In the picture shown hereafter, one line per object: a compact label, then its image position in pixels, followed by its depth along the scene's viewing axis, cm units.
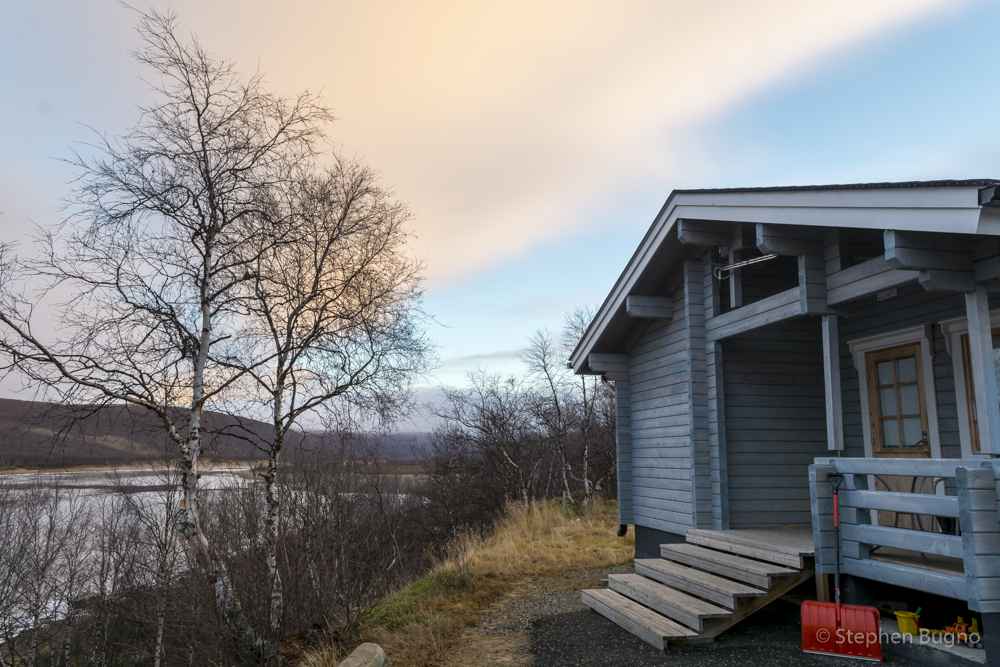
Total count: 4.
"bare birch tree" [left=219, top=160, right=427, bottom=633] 1009
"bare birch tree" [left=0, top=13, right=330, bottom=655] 806
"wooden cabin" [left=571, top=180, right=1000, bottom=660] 474
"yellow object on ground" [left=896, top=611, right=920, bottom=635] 498
